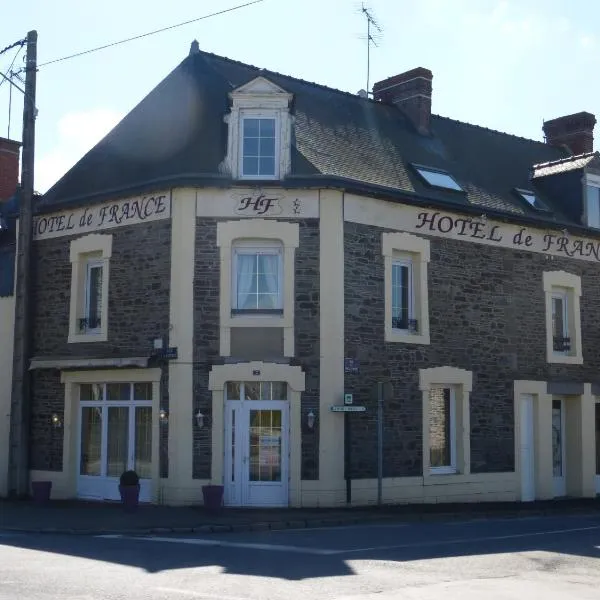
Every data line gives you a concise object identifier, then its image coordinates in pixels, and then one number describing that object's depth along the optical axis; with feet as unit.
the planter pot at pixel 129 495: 61.21
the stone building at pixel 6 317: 75.31
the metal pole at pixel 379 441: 63.63
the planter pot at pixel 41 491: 66.39
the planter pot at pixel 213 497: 59.93
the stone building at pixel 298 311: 64.18
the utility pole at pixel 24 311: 70.64
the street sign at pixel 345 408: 63.62
